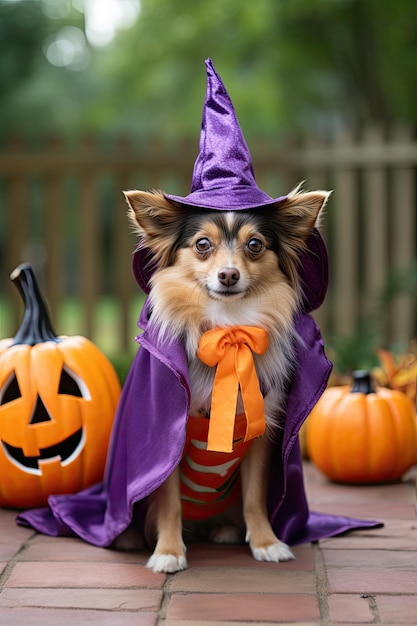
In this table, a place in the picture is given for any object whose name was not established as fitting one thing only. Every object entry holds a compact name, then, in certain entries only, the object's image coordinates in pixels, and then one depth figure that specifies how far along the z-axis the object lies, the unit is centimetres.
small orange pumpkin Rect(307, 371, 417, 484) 378
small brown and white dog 276
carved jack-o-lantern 337
